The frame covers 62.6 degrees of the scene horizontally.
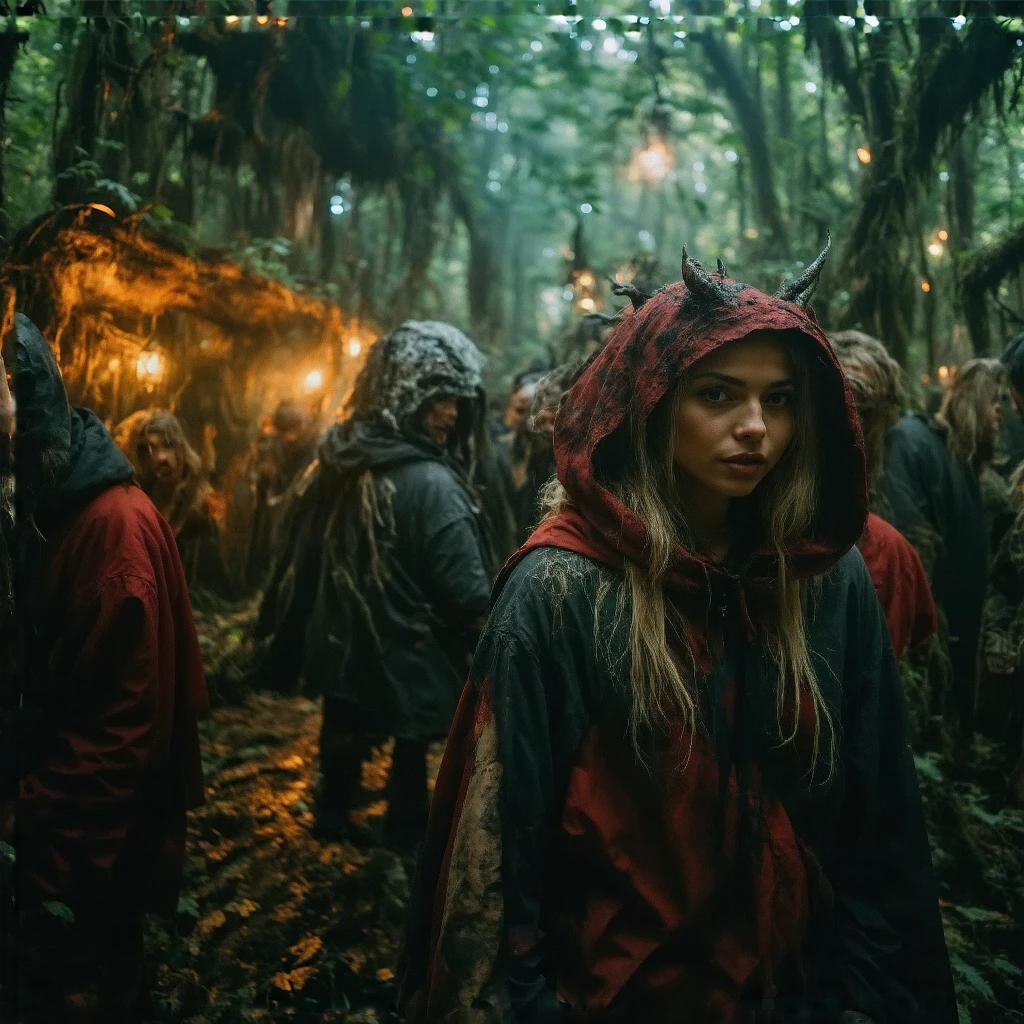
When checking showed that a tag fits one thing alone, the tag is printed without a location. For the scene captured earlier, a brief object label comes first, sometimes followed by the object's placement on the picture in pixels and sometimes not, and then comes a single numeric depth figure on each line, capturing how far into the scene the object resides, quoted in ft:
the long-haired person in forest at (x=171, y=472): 10.36
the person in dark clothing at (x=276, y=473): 16.96
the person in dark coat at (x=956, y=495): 9.23
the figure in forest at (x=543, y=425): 12.47
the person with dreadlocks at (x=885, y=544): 9.82
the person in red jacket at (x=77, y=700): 7.28
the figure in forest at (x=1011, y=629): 7.98
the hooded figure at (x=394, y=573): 13.74
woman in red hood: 5.39
